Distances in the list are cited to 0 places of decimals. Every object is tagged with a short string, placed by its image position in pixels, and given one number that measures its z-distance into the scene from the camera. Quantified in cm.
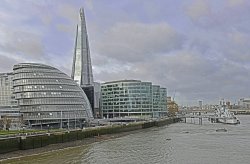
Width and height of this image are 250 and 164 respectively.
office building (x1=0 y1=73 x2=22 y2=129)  9950
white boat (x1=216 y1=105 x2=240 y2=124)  13692
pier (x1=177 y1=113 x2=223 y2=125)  15248
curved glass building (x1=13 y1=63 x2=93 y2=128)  9831
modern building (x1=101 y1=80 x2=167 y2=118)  17125
